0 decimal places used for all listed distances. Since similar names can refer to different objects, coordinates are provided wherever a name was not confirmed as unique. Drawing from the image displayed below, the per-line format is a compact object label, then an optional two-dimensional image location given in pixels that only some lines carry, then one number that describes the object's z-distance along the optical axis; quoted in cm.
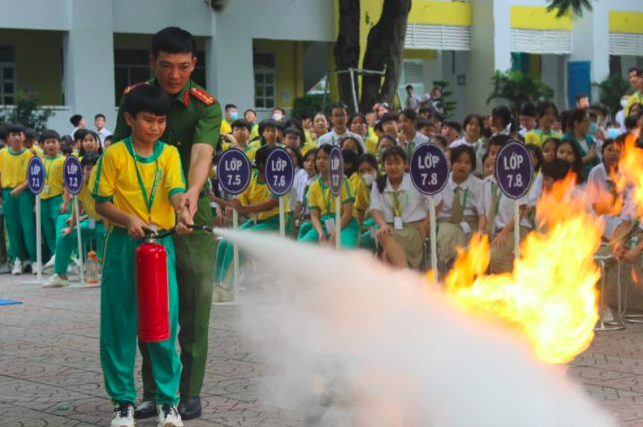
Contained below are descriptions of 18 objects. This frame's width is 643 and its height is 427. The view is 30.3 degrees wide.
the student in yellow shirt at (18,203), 1695
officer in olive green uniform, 688
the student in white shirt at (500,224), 1055
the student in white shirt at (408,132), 1421
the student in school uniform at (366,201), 1223
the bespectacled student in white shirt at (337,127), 1513
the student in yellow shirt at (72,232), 1482
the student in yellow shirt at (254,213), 1271
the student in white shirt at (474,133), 1373
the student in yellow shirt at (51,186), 1658
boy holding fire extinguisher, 656
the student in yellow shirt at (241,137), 1470
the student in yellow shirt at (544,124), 1292
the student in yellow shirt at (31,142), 1803
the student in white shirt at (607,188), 1041
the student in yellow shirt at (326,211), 1213
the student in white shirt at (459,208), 1127
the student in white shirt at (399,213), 1137
